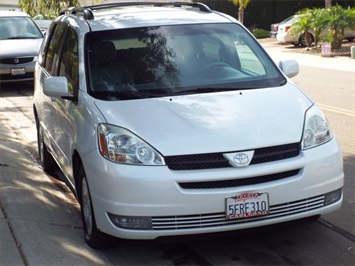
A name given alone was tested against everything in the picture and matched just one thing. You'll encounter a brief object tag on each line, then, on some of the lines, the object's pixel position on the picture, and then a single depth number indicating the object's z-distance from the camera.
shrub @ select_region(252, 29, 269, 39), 32.47
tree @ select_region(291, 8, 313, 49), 23.58
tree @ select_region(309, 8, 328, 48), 22.64
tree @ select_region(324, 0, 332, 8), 27.59
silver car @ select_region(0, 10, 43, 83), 13.20
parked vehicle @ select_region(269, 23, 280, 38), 29.00
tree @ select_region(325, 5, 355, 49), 22.36
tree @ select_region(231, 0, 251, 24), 28.61
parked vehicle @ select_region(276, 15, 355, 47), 25.69
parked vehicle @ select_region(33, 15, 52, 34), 22.30
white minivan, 3.95
